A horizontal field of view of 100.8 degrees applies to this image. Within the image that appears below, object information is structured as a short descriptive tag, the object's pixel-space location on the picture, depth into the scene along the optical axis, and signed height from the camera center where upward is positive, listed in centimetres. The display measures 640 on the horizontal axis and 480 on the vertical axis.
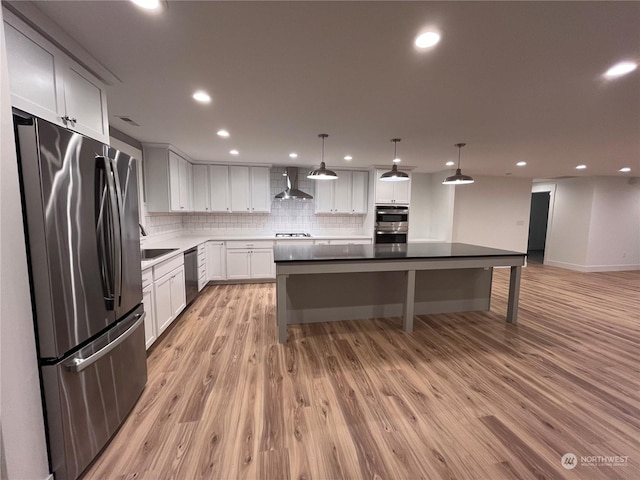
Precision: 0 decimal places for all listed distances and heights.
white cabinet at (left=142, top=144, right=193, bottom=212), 408 +63
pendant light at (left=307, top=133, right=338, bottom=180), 325 +55
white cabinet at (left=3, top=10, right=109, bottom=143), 135 +80
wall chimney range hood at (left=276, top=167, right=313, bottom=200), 500 +62
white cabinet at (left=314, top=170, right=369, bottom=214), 571 +56
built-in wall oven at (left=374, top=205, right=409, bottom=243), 570 -9
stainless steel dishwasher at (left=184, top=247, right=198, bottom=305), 368 -82
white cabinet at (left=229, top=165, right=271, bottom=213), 533 +59
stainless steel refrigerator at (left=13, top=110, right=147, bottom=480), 121 -34
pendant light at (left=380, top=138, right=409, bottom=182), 350 +59
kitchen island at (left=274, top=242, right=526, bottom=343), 285 -79
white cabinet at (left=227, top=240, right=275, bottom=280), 507 -81
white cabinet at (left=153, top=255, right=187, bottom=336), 271 -84
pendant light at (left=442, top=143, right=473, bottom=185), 358 +56
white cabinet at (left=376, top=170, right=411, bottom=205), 563 +59
